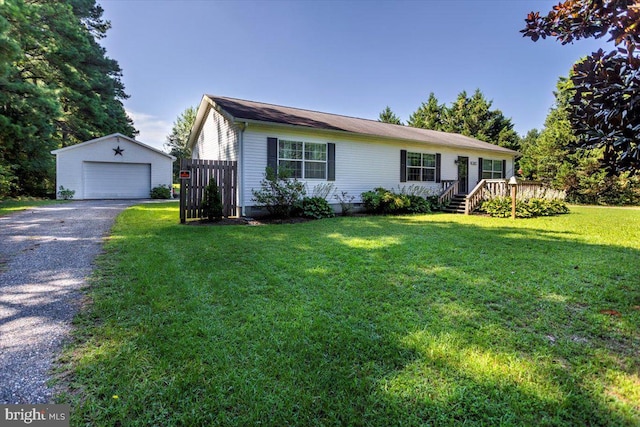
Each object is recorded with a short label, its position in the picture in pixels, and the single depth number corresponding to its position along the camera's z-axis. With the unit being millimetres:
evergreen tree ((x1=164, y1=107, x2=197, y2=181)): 40500
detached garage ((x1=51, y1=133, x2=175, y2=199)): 16891
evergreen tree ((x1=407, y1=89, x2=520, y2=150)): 30078
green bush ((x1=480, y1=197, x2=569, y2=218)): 11211
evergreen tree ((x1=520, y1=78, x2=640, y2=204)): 17656
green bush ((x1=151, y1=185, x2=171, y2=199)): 18672
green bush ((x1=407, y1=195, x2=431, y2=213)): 12602
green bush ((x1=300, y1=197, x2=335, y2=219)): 10251
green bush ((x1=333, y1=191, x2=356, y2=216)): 11891
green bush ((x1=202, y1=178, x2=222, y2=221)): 8836
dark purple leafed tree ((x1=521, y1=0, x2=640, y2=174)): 2379
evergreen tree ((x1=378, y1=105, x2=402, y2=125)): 35594
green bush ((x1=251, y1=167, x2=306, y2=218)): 9594
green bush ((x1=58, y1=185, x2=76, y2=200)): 16641
